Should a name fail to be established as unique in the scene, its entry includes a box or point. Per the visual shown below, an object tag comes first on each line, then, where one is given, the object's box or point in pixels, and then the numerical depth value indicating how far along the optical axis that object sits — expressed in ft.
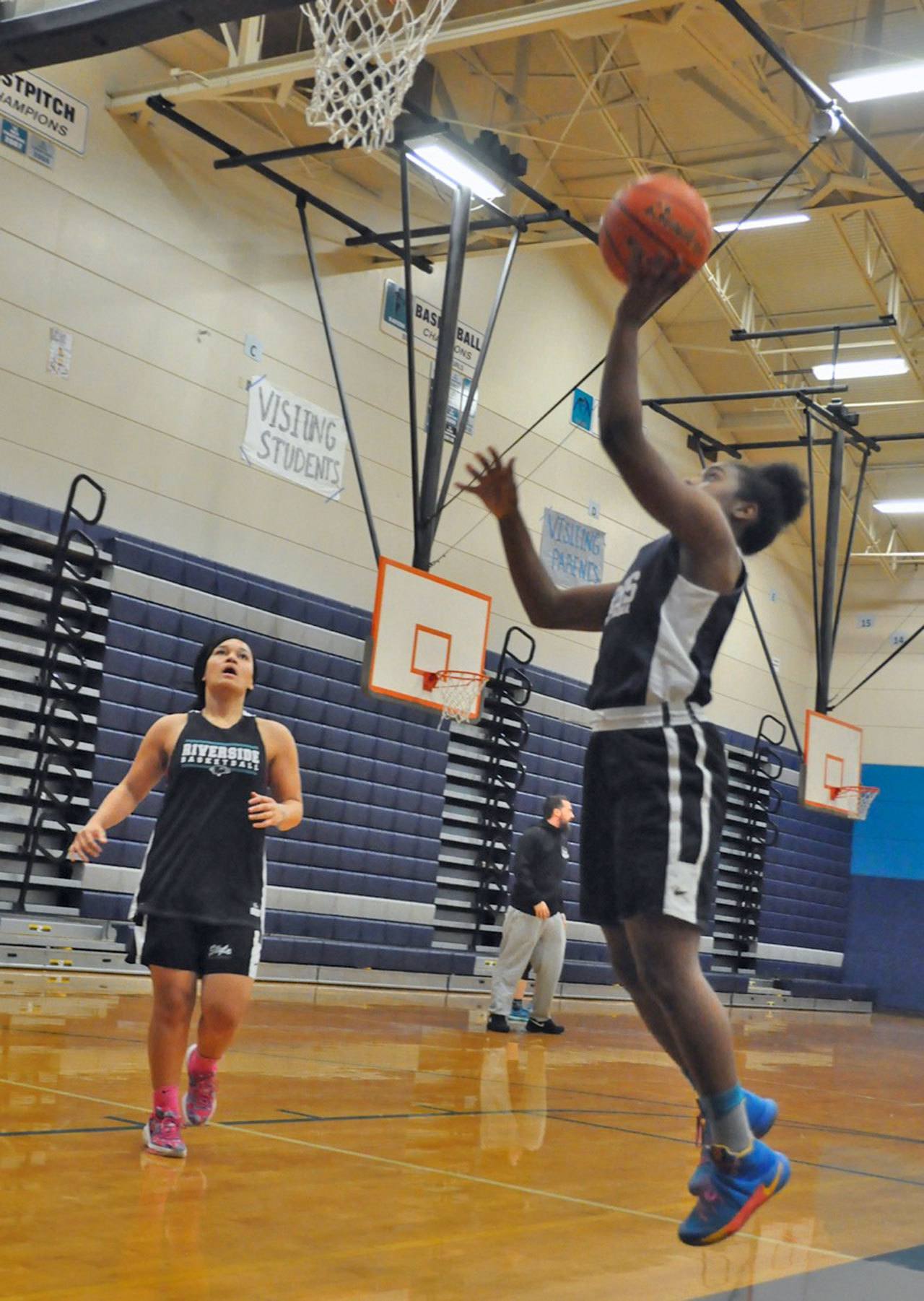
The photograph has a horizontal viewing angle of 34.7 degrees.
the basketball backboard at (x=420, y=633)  36.63
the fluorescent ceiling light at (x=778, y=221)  45.29
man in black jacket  33.91
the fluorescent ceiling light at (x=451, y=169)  36.47
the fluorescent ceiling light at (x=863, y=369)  55.01
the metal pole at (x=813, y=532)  51.60
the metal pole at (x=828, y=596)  53.83
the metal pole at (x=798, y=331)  49.03
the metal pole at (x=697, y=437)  58.13
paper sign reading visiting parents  51.13
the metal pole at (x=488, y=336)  40.25
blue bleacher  34.76
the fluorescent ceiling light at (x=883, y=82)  36.01
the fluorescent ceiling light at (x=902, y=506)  65.10
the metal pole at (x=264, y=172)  35.91
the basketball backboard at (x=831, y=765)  54.80
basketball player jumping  9.86
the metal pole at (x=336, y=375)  40.29
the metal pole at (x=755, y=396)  50.21
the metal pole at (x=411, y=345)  37.70
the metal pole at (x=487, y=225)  40.78
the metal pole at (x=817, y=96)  33.65
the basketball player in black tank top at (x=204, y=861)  15.07
